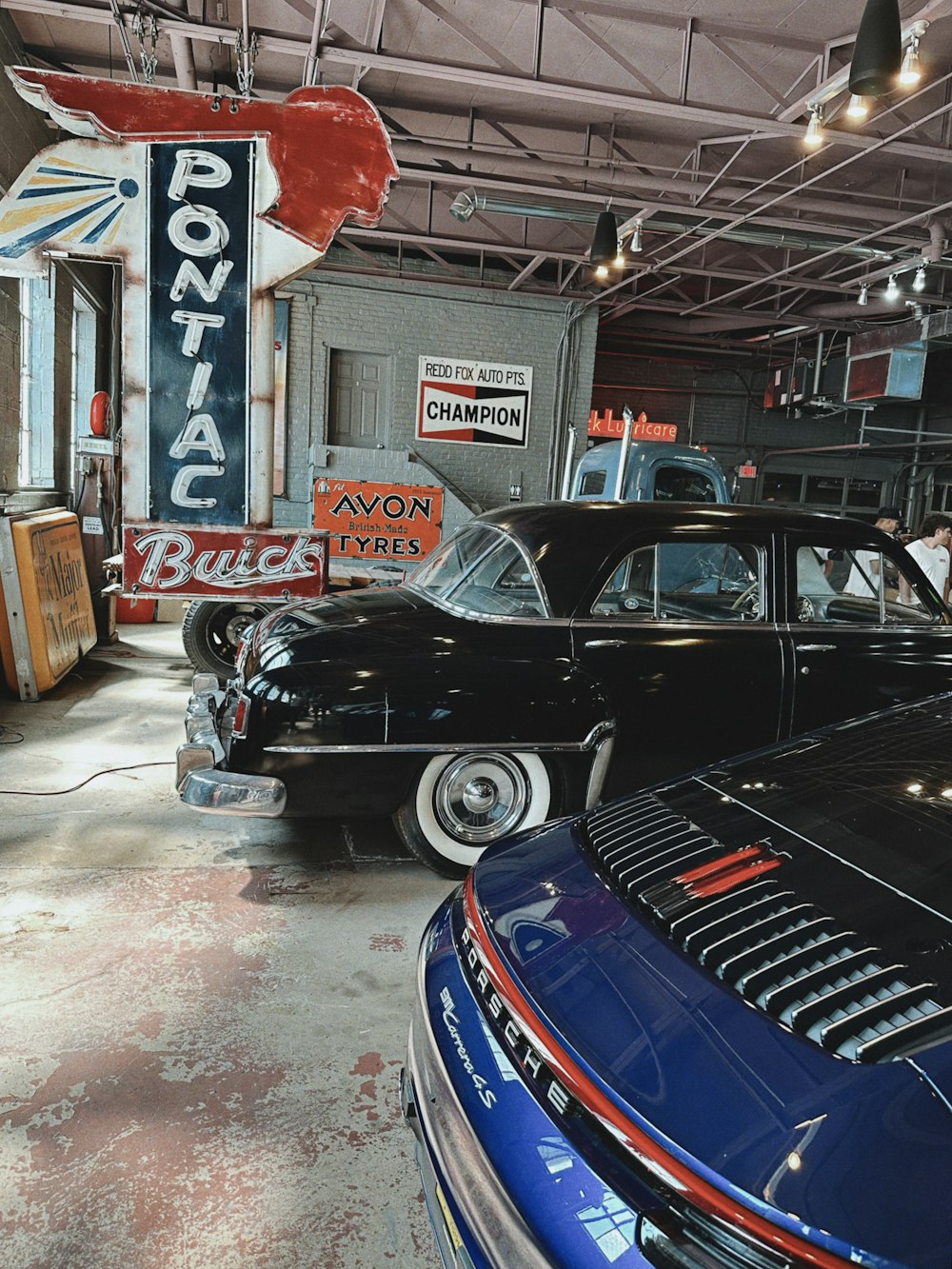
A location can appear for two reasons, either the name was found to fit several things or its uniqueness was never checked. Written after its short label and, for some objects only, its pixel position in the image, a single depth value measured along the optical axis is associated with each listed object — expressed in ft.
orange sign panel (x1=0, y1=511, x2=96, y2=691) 21.15
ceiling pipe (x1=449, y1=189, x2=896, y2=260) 29.40
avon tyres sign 39.58
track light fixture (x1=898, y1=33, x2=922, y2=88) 16.49
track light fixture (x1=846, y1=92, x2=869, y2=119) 18.40
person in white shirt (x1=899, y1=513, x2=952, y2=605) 23.27
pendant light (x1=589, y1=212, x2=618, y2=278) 28.04
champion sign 42.91
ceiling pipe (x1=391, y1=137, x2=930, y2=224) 28.04
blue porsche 3.50
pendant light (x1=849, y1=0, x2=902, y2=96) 14.96
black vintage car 11.14
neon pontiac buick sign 16.25
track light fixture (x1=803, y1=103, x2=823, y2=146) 20.27
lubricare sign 53.93
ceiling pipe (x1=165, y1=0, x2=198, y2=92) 22.79
